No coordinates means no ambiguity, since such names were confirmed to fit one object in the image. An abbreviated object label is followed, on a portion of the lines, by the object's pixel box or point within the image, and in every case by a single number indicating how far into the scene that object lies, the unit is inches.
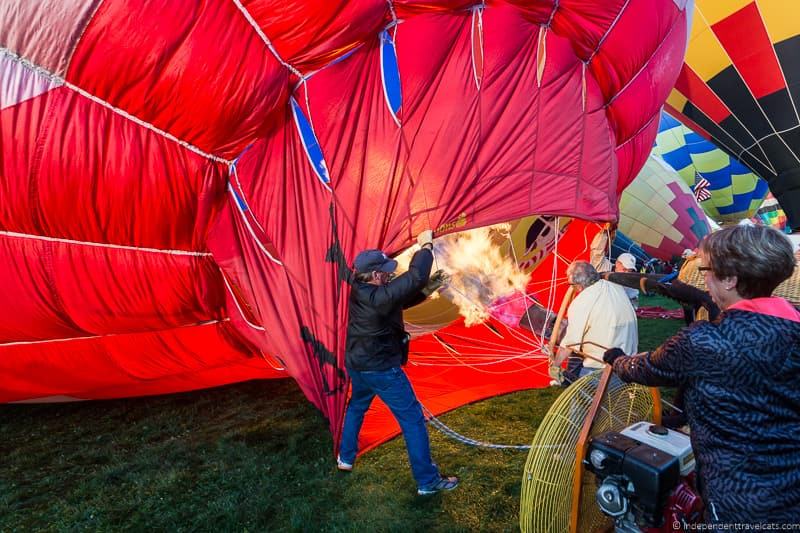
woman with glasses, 44.9
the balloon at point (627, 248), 445.4
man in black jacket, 94.8
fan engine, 55.1
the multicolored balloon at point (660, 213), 437.7
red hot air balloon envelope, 93.8
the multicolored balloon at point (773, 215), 891.6
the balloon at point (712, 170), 527.2
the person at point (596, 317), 115.6
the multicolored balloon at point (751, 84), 253.3
